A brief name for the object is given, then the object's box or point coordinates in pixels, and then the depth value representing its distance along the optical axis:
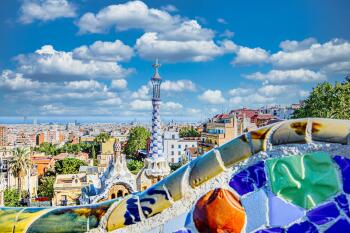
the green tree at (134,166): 38.72
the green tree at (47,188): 30.56
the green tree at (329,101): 20.52
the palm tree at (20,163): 28.11
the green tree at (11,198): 24.58
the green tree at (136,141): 59.47
